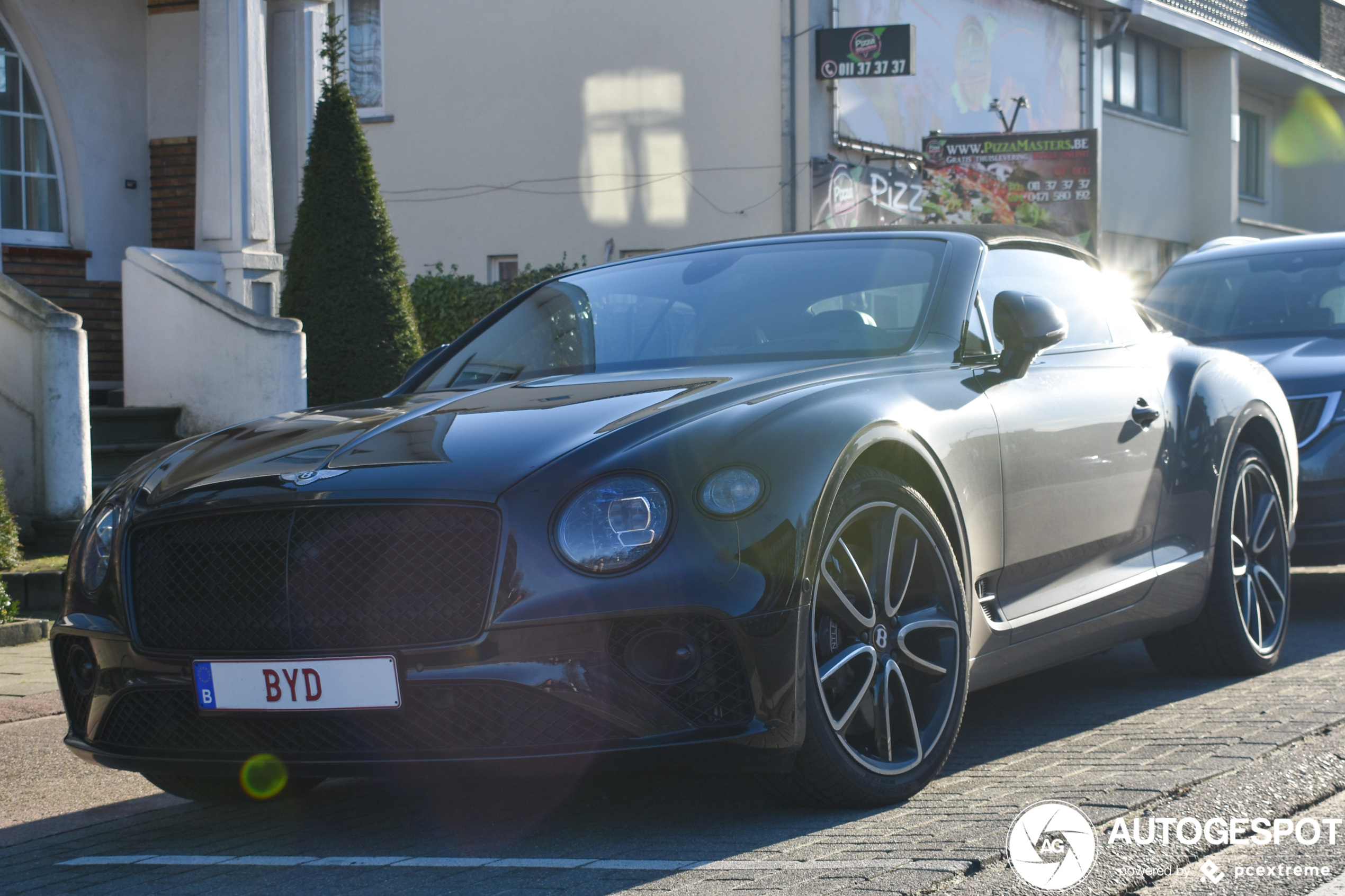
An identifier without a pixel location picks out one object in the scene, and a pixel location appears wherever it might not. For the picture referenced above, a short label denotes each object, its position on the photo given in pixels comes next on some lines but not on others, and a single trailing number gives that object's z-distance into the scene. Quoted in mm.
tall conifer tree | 12570
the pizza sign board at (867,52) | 20250
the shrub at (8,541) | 8781
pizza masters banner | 21750
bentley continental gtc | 3531
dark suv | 7469
